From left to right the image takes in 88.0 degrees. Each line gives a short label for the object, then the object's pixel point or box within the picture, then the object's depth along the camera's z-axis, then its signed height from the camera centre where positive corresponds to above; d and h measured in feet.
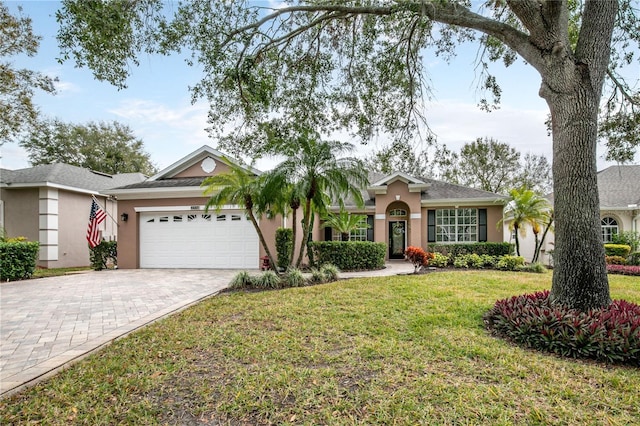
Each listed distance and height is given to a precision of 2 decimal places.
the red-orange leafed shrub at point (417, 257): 39.58 -3.78
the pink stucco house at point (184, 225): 46.60 +0.24
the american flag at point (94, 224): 44.19 +0.48
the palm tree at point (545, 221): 45.84 +0.45
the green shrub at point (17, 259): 37.14 -3.52
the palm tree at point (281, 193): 30.58 +3.16
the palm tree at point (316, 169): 31.17 +5.50
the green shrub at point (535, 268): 41.05 -5.50
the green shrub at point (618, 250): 50.52 -4.01
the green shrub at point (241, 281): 30.40 -5.03
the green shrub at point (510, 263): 42.68 -5.01
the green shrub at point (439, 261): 45.42 -4.93
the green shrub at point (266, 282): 30.32 -5.10
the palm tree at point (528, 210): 46.14 +2.06
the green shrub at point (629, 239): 52.05 -2.43
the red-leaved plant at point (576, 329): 13.88 -4.83
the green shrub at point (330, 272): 34.91 -5.00
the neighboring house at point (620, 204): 55.06 +3.23
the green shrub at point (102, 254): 47.03 -3.87
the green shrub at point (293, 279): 31.32 -5.02
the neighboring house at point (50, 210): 50.52 +2.88
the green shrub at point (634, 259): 48.52 -5.19
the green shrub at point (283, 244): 42.80 -2.30
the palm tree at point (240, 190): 31.96 +3.51
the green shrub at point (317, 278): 33.96 -5.34
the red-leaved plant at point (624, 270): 40.50 -5.72
